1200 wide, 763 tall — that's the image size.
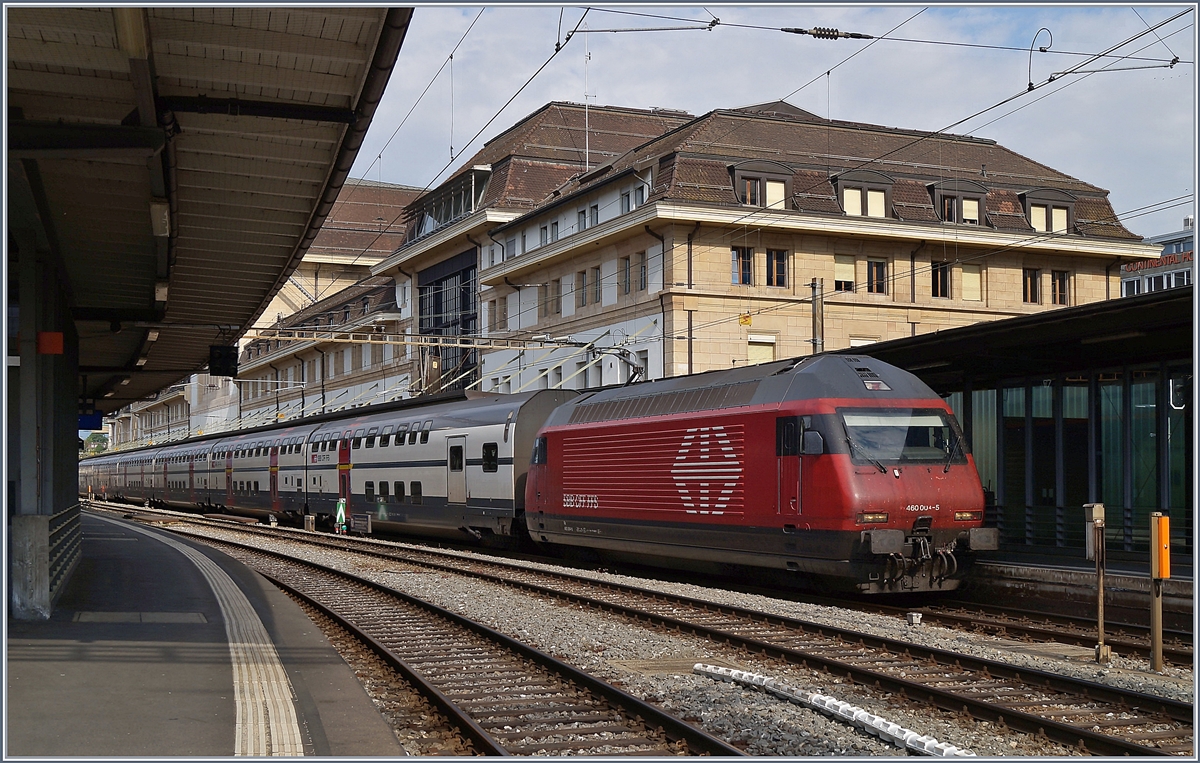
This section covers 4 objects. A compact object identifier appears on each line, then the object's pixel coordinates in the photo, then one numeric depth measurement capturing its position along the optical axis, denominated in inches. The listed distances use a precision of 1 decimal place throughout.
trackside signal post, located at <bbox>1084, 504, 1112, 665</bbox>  447.8
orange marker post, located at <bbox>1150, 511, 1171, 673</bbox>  429.4
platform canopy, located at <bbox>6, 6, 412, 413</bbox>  343.6
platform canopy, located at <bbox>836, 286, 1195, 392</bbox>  579.2
